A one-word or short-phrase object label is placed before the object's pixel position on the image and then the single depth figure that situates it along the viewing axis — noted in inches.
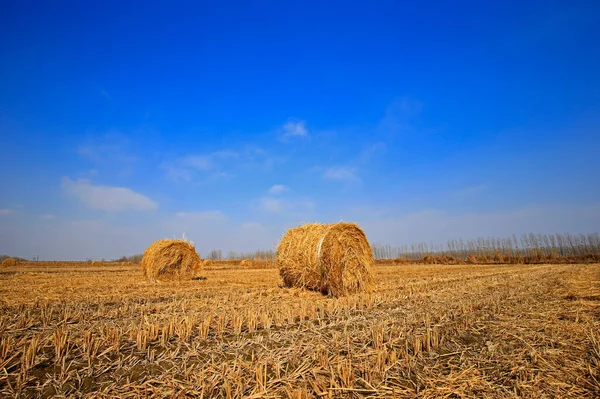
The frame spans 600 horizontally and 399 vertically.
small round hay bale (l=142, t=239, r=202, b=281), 570.3
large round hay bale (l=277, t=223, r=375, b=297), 370.0
